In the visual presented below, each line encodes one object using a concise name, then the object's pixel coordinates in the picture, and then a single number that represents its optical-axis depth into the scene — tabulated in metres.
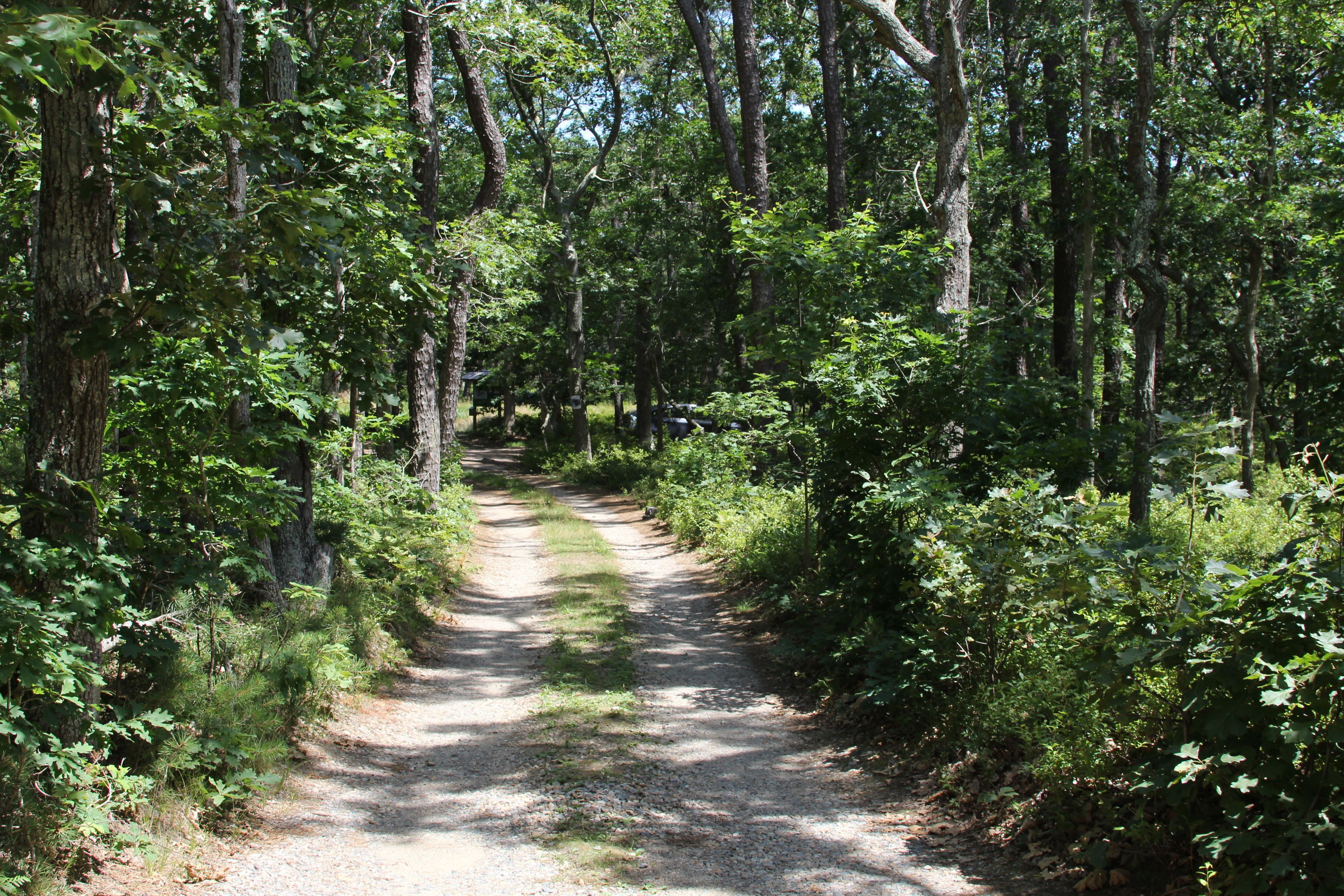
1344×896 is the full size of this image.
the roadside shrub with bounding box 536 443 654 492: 24.94
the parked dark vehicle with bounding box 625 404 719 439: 31.48
